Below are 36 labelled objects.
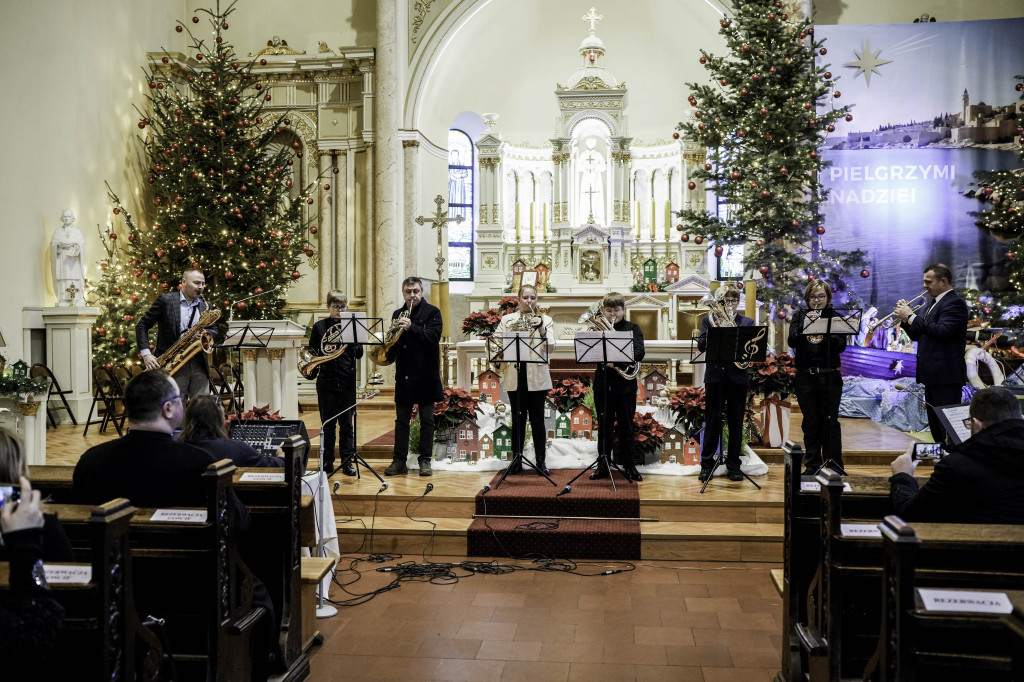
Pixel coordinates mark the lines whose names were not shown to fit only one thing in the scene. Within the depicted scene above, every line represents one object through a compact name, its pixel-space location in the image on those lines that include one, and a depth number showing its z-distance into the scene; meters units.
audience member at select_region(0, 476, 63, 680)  2.04
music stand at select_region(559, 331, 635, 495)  6.14
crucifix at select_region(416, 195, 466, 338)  12.58
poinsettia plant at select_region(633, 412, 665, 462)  7.08
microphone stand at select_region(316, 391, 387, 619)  4.54
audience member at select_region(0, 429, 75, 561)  2.50
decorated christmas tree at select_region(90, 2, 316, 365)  11.37
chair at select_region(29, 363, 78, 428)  9.59
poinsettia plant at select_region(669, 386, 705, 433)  7.29
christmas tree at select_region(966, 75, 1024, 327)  10.58
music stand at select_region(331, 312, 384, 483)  6.49
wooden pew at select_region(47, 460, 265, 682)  2.91
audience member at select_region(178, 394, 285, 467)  3.76
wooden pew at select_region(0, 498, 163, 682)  2.31
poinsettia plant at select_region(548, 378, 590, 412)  7.91
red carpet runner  5.71
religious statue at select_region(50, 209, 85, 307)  10.47
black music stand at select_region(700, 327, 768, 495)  6.26
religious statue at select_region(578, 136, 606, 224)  14.79
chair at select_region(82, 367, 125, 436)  9.66
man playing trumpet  5.90
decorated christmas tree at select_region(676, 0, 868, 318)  10.31
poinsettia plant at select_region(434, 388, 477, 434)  7.50
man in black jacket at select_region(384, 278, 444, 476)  6.78
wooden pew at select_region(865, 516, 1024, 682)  2.20
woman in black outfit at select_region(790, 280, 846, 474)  6.27
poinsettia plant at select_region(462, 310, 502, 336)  10.00
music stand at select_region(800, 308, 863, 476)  6.09
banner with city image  11.32
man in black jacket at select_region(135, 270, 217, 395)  6.16
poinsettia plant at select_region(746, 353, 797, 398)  7.61
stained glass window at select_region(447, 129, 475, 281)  15.98
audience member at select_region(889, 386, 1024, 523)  2.90
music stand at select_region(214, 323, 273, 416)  6.55
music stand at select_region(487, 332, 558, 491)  6.30
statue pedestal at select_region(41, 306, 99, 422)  10.38
